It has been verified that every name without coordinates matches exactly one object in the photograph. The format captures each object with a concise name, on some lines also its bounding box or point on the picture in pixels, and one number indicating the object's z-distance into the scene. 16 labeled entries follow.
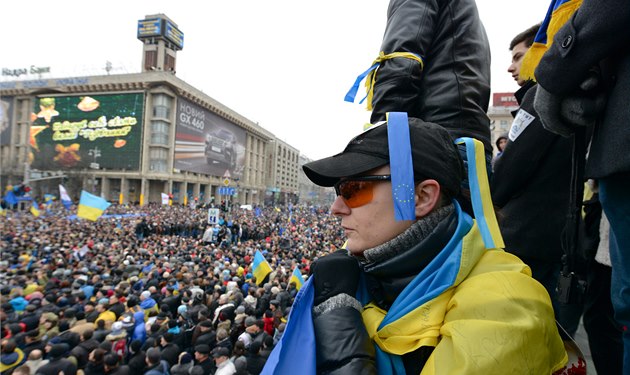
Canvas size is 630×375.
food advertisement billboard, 57.06
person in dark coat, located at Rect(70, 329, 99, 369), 5.47
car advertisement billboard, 60.28
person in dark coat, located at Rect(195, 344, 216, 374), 5.41
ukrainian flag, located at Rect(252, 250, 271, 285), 10.76
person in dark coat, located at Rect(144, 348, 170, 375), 5.27
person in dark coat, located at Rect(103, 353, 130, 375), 5.18
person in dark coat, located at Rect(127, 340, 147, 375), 5.46
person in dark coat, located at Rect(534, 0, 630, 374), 1.11
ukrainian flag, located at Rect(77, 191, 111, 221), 17.53
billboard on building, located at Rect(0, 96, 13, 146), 61.66
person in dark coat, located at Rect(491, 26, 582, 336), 2.12
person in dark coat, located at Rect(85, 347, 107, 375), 5.28
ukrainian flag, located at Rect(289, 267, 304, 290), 9.28
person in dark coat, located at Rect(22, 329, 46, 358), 6.14
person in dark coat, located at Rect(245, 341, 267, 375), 5.17
